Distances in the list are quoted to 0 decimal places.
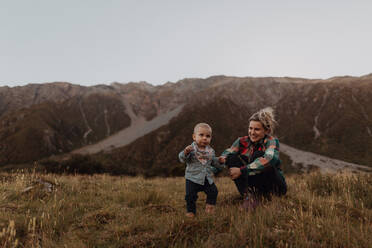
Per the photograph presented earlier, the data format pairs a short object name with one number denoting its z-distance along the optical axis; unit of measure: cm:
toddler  407
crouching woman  366
